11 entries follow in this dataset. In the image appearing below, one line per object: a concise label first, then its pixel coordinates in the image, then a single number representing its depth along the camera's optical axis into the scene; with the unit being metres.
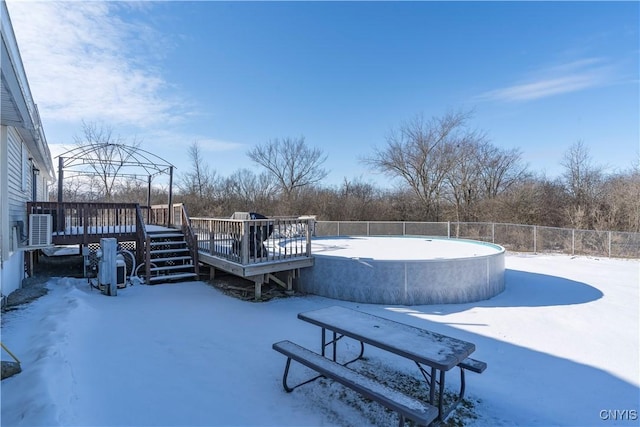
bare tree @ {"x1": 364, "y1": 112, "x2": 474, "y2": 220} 19.78
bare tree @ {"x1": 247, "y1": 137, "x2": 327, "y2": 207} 22.41
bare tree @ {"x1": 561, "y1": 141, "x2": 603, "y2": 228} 15.17
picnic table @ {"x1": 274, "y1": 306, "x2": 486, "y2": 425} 2.41
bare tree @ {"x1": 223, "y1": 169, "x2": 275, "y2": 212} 20.84
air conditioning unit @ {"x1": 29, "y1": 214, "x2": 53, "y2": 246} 6.02
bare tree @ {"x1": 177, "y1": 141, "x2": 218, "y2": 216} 21.32
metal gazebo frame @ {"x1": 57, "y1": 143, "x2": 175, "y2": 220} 8.12
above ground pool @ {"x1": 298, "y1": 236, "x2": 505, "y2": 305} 6.29
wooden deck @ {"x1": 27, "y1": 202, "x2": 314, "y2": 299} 6.16
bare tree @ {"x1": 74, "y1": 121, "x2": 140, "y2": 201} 19.51
